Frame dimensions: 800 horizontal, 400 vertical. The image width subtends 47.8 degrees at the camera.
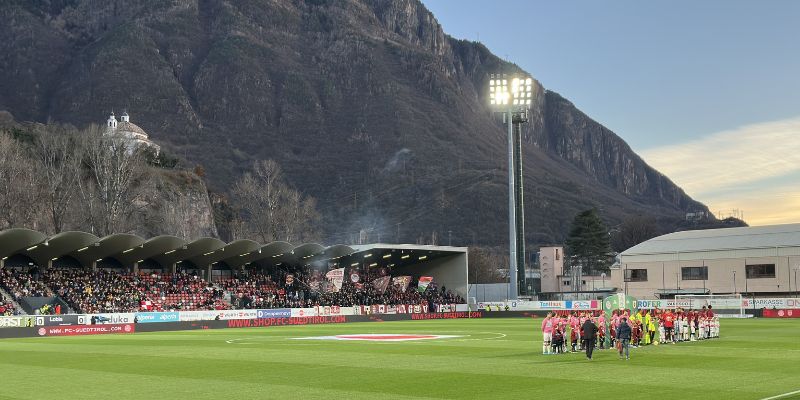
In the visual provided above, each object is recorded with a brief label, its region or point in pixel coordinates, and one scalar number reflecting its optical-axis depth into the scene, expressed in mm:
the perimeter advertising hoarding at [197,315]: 64712
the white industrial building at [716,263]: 88562
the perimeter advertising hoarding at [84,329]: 56312
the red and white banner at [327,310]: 75812
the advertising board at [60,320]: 56000
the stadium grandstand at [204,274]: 65875
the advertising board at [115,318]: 59928
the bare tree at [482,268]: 162312
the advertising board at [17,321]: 53969
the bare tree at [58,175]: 94188
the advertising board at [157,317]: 62281
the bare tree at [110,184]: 91688
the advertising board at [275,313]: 70719
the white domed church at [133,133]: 160738
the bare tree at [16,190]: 92500
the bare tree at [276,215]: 118625
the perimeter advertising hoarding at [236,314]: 67488
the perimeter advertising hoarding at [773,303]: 69750
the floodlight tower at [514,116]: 87188
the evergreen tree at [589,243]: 165500
